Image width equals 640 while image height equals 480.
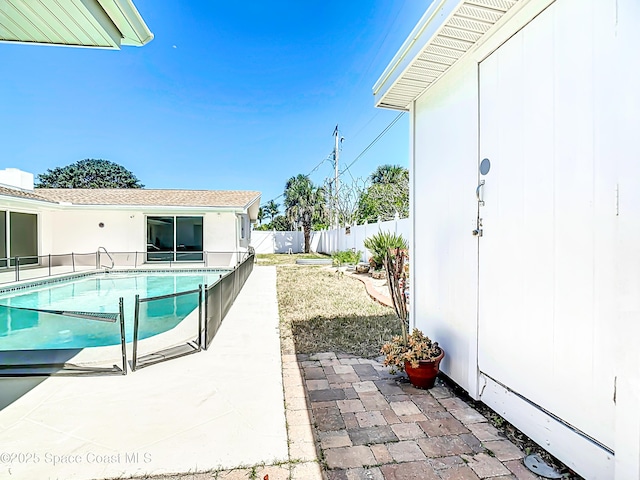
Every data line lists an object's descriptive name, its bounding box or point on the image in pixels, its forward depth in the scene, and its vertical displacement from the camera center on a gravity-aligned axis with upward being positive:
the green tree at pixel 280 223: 31.91 +1.31
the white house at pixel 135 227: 13.91 +0.41
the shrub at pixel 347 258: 14.31 -0.94
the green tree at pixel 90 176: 46.00 +8.53
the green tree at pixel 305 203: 27.98 +2.83
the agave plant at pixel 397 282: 3.60 -0.50
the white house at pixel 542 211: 1.68 +0.17
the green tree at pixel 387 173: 30.61 +6.17
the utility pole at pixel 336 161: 24.86 +5.73
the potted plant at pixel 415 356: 3.08 -1.11
